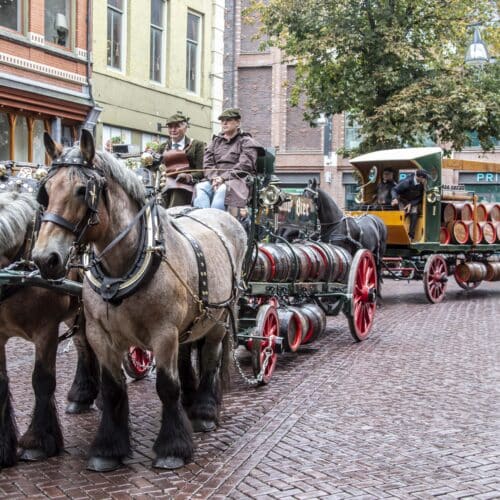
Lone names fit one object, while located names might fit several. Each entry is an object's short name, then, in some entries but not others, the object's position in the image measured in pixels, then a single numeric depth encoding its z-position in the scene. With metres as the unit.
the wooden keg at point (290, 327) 8.79
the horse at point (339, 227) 13.18
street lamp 18.42
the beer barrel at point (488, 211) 17.67
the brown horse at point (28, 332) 5.20
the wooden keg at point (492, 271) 18.05
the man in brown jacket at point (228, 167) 7.61
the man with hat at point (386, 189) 16.23
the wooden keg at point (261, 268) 8.30
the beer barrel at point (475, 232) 17.05
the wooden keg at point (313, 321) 9.47
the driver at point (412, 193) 15.62
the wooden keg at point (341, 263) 10.33
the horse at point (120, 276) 4.58
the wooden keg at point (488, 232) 17.47
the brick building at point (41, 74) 15.80
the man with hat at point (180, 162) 7.94
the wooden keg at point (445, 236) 16.66
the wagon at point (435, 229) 15.71
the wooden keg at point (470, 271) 17.48
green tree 19.23
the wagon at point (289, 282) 7.93
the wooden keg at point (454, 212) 16.80
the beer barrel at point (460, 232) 16.70
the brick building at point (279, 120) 33.81
